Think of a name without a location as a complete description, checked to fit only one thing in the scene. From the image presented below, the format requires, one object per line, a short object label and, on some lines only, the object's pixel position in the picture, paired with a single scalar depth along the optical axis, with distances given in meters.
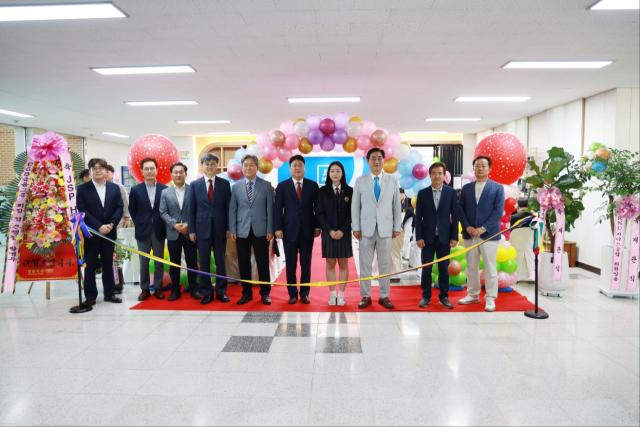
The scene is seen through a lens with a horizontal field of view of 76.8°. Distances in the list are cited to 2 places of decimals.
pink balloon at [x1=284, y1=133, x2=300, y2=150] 5.39
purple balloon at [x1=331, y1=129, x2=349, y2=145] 5.30
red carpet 4.23
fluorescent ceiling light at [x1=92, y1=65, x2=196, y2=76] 5.19
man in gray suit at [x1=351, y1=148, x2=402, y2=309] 4.12
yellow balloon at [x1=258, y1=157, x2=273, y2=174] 5.59
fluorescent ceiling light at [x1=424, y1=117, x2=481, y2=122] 9.39
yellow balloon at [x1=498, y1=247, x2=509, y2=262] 4.81
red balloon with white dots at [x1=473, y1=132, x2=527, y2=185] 5.31
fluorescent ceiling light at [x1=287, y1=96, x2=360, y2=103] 7.02
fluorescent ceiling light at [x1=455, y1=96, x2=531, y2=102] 7.07
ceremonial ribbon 4.05
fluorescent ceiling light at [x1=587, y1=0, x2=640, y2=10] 3.27
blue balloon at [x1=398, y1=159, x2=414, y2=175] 5.61
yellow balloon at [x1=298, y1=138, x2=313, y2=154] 5.41
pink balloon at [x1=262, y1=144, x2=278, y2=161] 5.50
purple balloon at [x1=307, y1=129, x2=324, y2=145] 5.29
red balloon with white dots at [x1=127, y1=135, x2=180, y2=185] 5.66
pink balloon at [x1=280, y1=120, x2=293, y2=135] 5.45
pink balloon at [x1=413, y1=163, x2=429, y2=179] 5.61
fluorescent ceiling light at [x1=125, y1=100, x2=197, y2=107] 7.50
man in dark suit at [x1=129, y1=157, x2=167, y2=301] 4.51
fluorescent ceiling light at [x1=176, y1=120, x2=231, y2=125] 9.81
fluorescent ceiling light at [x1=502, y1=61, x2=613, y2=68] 4.96
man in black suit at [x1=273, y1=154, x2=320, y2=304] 4.21
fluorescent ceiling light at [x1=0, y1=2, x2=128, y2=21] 3.40
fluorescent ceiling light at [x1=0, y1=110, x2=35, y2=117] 8.21
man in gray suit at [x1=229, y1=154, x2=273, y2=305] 4.26
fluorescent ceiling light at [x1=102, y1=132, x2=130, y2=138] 11.66
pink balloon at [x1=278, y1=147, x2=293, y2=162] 5.55
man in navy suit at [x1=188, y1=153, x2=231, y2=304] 4.34
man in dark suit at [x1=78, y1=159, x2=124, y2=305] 4.40
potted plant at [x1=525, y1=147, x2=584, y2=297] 4.70
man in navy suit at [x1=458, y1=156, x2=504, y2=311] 4.18
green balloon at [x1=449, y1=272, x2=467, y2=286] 4.91
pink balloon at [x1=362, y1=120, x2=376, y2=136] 5.34
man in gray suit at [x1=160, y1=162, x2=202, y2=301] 4.43
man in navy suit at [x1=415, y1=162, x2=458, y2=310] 4.18
